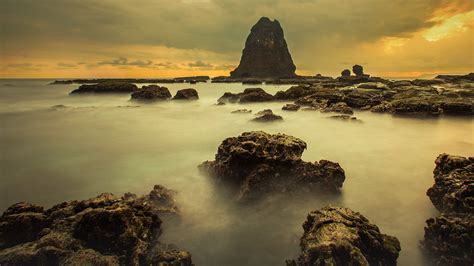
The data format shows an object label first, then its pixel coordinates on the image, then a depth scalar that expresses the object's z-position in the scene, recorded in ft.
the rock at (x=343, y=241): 12.78
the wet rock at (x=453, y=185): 16.59
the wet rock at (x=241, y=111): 70.30
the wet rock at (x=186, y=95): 117.39
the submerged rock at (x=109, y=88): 167.01
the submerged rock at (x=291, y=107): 72.39
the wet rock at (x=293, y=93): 99.12
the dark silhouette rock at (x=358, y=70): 391.24
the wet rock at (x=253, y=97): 96.58
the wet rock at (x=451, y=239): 13.91
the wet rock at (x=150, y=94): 118.73
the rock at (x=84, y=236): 13.32
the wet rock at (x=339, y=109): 65.18
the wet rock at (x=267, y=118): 58.13
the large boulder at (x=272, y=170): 22.46
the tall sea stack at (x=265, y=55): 513.04
